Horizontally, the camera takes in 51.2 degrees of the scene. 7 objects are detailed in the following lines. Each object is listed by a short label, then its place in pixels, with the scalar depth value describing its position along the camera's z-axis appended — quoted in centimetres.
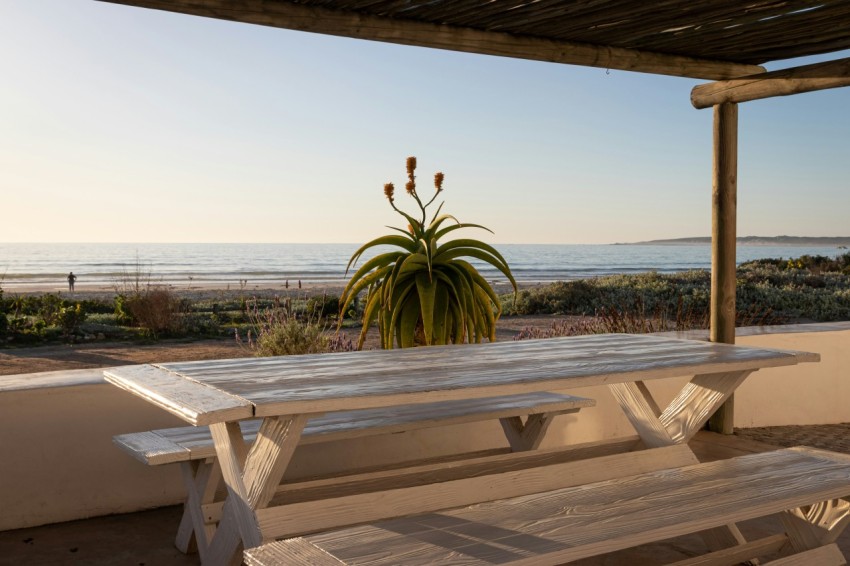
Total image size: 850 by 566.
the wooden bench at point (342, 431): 290
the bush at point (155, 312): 1376
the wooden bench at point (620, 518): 196
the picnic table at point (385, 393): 229
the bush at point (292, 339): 535
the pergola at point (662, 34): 341
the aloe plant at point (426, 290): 459
